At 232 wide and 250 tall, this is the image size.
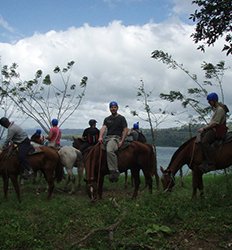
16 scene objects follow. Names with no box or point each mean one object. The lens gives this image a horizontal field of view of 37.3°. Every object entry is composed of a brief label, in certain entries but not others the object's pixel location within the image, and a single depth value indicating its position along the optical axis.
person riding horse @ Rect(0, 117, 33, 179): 9.80
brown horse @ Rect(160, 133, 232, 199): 8.59
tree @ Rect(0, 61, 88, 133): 20.34
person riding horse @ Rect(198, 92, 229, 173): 8.32
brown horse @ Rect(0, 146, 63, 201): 9.99
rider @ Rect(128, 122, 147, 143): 13.11
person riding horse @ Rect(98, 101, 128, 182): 9.70
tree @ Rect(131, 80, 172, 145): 18.20
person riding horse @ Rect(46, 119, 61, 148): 12.41
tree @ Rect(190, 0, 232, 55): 5.95
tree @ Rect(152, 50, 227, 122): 13.21
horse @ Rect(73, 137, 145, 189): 13.33
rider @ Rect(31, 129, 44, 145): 14.21
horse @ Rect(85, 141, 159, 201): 9.54
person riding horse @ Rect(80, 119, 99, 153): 12.90
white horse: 11.78
